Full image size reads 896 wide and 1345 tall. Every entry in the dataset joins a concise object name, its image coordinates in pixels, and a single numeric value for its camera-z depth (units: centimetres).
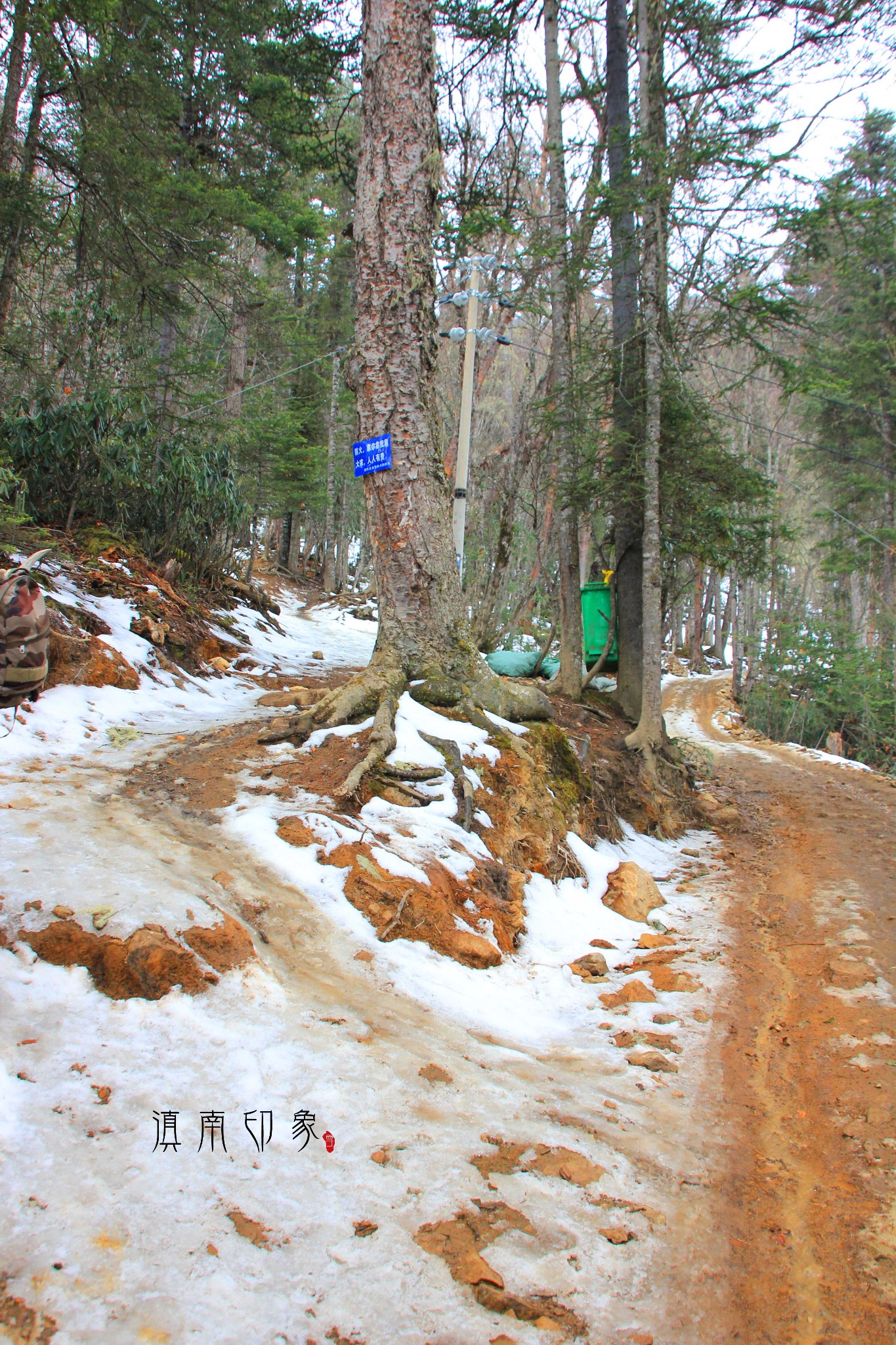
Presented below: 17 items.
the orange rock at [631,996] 312
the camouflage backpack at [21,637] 413
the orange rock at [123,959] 211
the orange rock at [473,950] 310
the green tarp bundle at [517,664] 1148
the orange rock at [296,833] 334
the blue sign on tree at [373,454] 489
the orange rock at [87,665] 511
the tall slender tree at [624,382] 846
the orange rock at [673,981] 329
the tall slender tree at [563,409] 916
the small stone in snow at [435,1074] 216
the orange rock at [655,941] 387
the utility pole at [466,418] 984
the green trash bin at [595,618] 1037
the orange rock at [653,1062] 257
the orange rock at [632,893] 430
